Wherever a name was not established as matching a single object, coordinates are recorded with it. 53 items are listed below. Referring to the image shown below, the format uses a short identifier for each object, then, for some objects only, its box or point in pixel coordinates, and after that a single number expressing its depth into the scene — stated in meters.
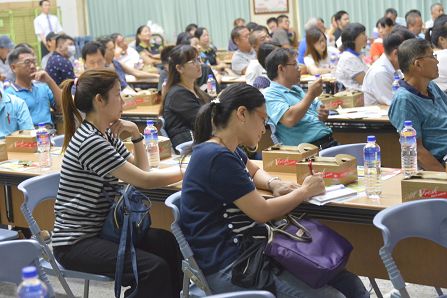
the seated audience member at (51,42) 9.73
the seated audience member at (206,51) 10.97
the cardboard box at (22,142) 4.72
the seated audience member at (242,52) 9.74
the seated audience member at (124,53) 11.13
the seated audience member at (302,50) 9.75
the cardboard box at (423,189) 3.03
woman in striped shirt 3.21
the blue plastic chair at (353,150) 3.87
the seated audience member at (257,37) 9.41
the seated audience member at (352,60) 7.18
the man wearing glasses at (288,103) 4.64
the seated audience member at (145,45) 12.69
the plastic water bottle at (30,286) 1.67
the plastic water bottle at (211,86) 7.06
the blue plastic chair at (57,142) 4.88
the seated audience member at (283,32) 12.49
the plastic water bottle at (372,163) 3.42
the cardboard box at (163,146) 4.30
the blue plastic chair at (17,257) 2.64
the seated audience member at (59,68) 7.88
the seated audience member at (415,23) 11.05
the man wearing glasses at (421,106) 4.17
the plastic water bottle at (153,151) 4.15
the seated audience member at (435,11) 12.41
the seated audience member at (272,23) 14.11
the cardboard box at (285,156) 3.70
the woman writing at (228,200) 2.79
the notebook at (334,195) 3.15
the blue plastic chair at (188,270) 2.84
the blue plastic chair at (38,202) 3.31
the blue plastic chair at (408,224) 2.60
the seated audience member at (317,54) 8.88
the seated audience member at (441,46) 5.85
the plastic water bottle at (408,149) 3.62
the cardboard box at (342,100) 5.80
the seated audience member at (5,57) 9.16
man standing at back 14.89
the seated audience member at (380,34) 9.95
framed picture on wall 14.52
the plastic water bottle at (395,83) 5.67
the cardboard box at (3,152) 4.50
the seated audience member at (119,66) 9.38
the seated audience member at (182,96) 5.26
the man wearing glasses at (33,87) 5.89
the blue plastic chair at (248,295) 1.93
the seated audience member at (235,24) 14.07
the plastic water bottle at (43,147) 4.32
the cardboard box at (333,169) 3.39
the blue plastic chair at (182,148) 3.99
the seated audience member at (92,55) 7.66
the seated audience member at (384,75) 5.71
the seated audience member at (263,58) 6.00
